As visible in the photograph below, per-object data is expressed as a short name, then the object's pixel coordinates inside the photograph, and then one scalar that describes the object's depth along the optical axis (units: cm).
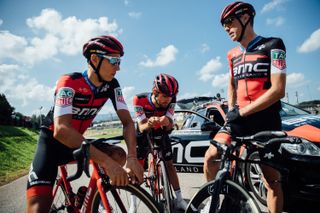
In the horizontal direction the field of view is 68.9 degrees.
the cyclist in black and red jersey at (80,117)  205
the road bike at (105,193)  175
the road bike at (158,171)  294
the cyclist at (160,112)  365
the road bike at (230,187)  182
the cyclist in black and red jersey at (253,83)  239
